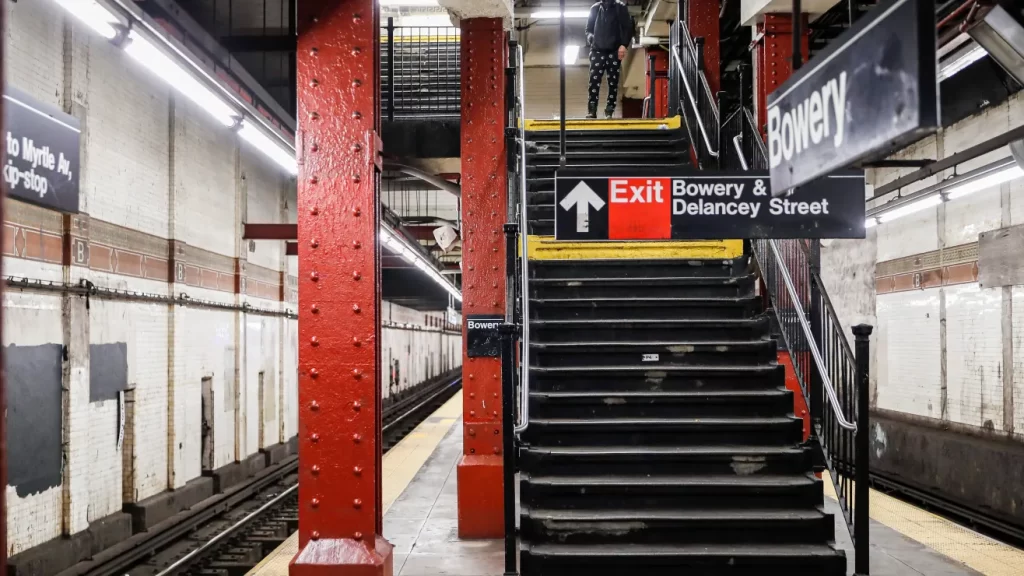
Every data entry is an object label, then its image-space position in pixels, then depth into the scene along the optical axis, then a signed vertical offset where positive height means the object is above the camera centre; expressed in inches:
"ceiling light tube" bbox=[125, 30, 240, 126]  188.9 +68.4
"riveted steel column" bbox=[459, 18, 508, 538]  271.4 +40.4
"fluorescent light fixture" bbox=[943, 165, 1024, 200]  291.2 +53.2
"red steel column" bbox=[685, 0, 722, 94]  390.3 +155.0
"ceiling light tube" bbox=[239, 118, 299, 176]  265.1 +67.3
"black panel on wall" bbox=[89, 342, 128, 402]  312.2 -22.1
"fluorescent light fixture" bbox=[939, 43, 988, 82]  242.1 +85.2
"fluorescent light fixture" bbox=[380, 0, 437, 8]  470.2 +217.1
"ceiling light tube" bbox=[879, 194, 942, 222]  343.9 +51.7
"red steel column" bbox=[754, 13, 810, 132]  330.3 +116.9
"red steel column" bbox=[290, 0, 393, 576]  144.3 +8.3
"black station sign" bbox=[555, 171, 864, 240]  202.1 +29.5
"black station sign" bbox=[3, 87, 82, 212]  112.4 +26.6
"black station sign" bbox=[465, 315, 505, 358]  269.4 -8.1
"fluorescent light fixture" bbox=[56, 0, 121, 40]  168.4 +70.4
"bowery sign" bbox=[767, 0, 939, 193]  92.0 +31.2
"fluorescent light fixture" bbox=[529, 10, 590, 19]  523.5 +212.2
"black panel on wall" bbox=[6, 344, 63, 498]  259.5 -35.5
